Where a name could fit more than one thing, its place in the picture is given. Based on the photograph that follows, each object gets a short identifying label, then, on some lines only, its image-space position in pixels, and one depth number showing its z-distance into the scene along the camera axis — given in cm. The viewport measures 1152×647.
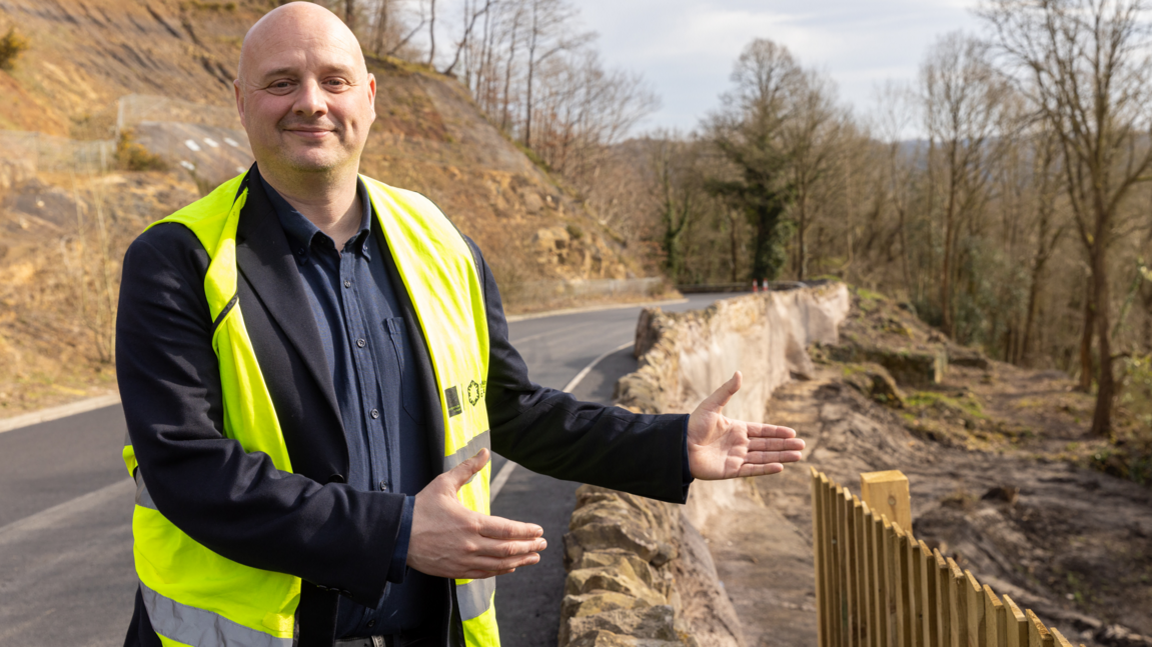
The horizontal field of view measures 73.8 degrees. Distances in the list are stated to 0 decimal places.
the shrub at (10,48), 2380
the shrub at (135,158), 2258
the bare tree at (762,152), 3719
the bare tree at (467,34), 4422
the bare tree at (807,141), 3650
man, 134
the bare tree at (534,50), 4478
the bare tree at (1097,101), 1644
